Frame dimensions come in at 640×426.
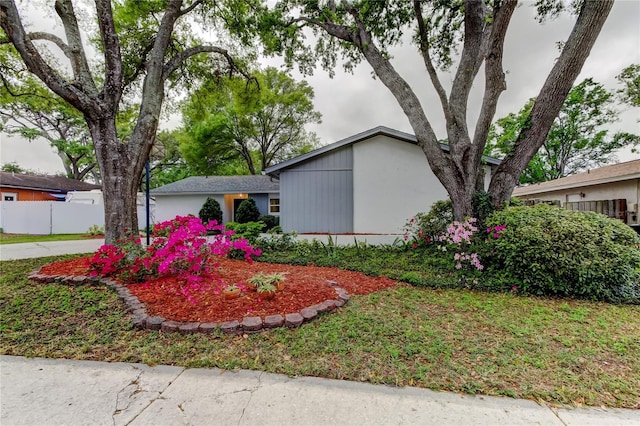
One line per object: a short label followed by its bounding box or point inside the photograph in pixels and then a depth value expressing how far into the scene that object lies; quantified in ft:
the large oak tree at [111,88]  14.24
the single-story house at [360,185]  28.73
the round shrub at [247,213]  42.29
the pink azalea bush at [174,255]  12.34
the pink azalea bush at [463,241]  15.97
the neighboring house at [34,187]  52.75
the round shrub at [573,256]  12.93
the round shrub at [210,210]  43.70
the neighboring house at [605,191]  30.73
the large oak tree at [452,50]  16.21
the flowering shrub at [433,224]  21.15
